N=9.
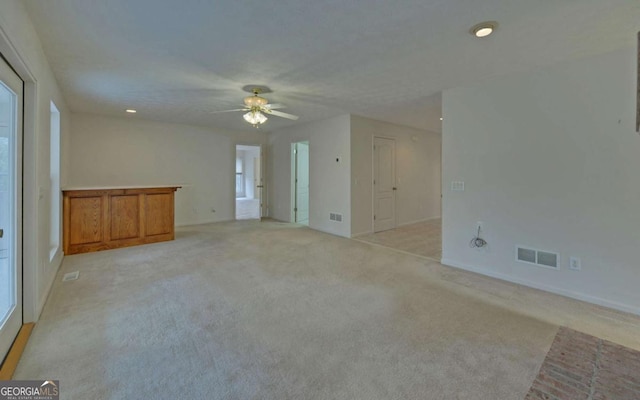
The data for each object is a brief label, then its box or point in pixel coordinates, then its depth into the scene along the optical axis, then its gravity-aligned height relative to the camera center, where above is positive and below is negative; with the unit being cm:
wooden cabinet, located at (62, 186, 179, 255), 424 -30
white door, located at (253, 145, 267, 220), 783 +29
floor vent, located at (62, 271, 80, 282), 323 -91
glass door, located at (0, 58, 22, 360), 201 -2
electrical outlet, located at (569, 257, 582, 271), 287 -66
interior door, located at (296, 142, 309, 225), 727 +46
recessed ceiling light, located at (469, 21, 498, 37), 219 +138
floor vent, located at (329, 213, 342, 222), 569 -36
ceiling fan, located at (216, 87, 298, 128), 375 +127
